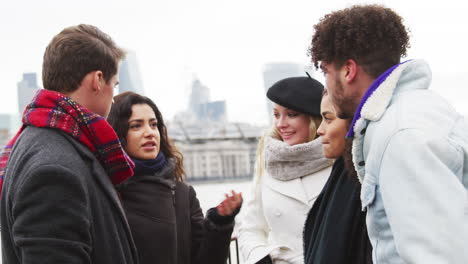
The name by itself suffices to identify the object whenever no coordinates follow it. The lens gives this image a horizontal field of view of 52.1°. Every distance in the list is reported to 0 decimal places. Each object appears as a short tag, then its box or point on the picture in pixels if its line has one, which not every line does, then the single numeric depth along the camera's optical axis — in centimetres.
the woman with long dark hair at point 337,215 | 167
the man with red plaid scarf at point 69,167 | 135
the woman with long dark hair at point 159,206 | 230
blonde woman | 250
